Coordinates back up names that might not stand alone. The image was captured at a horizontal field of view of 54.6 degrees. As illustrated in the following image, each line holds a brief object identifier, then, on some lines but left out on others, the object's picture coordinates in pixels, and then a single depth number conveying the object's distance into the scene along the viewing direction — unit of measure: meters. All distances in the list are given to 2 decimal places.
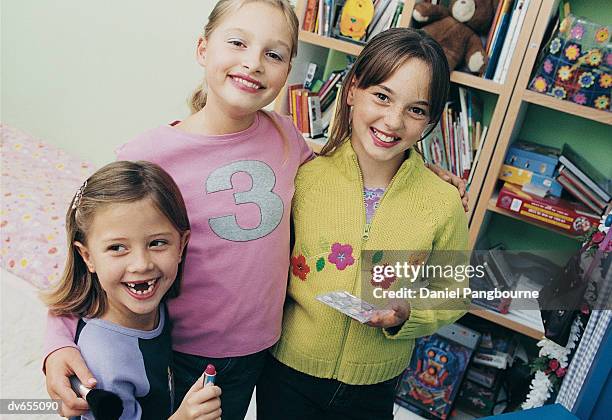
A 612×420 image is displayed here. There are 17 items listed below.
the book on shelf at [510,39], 1.79
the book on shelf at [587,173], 1.88
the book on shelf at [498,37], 1.83
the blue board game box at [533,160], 1.94
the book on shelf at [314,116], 2.14
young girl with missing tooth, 0.95
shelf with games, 1.75
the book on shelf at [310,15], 2.08
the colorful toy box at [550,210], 1.84
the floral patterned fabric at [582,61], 1.72
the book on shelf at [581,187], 1.87
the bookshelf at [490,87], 1.78
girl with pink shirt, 1.11
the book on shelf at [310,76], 2.23
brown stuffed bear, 1.88
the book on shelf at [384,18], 2.02
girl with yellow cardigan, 1.20
